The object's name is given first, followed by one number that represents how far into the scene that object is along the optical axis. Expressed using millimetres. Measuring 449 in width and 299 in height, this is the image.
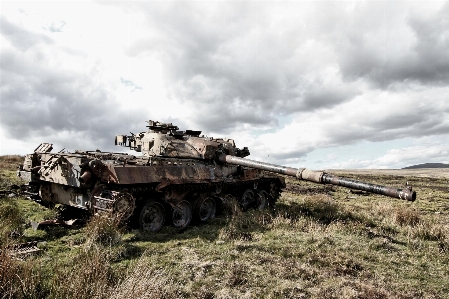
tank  9469
